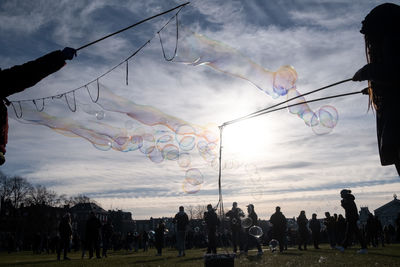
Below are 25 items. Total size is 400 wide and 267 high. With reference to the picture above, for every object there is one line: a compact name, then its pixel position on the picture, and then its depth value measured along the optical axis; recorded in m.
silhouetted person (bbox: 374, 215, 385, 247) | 22.61
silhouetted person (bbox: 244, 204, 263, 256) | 16.52
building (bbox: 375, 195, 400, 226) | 119.38
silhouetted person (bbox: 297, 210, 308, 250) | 19.86
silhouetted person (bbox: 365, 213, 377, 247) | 21.42
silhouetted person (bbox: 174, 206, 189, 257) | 16.30
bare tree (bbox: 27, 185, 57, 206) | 91.94
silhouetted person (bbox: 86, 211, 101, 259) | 16.17
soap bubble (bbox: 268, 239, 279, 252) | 16.25
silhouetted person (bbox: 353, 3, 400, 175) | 3.10
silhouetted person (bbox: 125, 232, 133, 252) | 31.95
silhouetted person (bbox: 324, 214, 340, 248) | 20.47
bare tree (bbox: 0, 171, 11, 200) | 88.55
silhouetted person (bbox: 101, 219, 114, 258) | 19.42
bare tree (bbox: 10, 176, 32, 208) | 91.06
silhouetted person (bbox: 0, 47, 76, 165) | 3.68
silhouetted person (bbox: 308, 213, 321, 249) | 20.41
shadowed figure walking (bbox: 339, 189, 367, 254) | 13.25
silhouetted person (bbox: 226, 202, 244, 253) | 17.31
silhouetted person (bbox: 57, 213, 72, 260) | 15.94
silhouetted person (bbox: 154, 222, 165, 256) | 19.07
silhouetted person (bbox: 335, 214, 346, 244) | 20.61
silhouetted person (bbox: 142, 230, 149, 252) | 30.72
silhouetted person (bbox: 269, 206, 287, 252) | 17.52
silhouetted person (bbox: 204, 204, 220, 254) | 15.09
